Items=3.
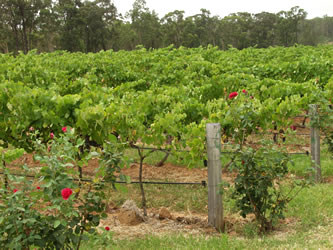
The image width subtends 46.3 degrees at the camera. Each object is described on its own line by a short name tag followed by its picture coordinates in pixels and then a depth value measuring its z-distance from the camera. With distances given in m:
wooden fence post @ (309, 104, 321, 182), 5.98
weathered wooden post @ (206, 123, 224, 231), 4.27
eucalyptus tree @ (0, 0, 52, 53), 49.38
